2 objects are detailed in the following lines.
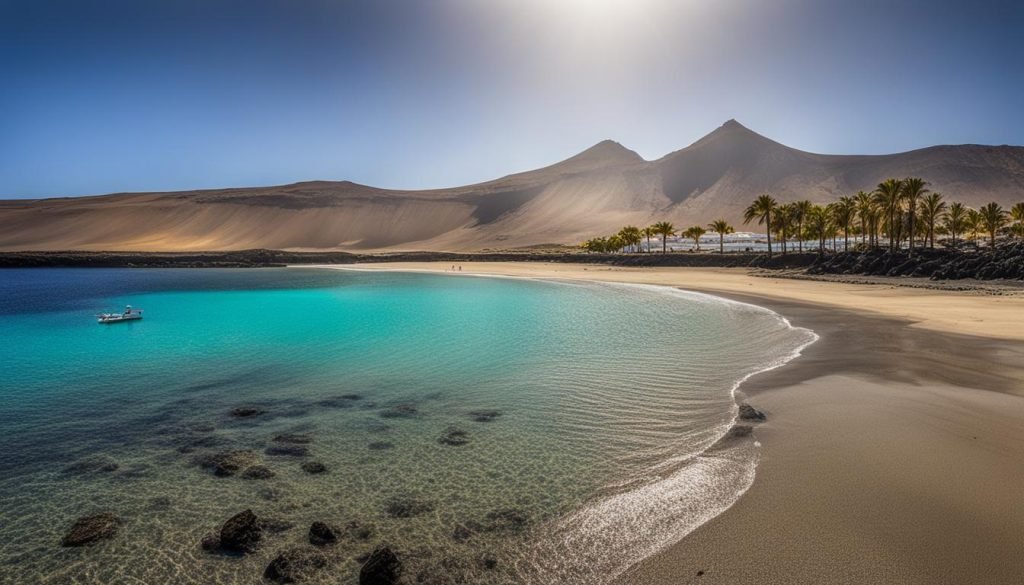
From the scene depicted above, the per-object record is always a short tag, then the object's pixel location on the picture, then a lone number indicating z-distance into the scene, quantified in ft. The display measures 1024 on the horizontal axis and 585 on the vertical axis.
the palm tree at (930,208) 171.77
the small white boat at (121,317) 88.12
